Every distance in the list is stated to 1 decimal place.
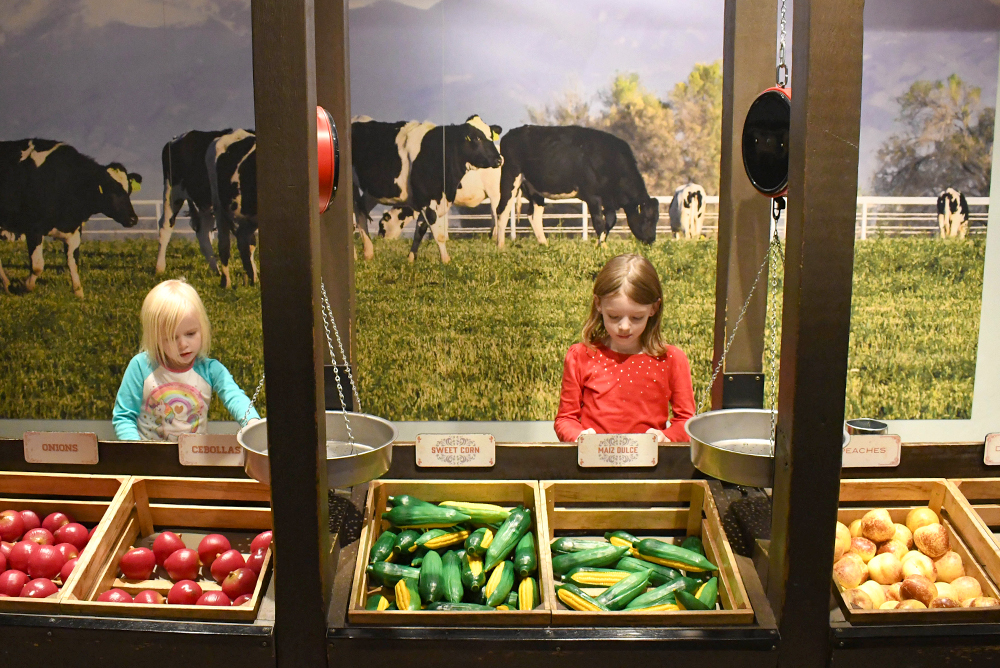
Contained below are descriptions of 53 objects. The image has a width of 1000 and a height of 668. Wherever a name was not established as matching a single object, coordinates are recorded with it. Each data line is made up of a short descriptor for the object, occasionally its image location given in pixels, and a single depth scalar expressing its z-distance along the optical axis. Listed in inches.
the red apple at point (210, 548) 73.2
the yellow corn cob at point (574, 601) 62.6
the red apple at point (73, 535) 75.6
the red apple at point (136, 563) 71.4
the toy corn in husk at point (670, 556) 69.6
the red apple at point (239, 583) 68.0
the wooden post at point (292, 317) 51.9
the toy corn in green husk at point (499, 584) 65.6
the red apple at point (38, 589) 66.9
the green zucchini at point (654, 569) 69.9
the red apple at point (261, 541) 72.8
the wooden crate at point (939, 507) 70.4
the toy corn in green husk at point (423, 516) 73.1
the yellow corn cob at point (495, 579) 66.6
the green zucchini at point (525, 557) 67.4
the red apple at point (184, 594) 66.9
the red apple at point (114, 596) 63.9
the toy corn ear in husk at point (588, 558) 70.2
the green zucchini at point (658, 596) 64.9
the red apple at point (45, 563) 71.1
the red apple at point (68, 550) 72.6
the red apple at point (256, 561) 69.4
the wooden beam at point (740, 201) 84.4
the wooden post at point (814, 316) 51.1
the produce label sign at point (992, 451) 78.9
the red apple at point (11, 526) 77.5
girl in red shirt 102.3
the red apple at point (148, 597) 66.0
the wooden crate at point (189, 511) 77.0
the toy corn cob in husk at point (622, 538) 74.3
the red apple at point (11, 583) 68.9
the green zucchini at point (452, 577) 65.5
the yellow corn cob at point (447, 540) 72.5
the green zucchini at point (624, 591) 64.6
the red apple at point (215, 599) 64.6
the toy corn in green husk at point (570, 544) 73.3
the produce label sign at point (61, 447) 80.4
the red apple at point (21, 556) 72.4
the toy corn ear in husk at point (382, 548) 68.9
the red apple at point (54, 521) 77.6
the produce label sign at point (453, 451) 78.2
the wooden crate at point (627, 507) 77.1
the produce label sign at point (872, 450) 78.0
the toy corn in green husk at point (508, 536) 69.2
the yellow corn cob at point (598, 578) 68.1
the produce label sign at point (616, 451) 77.3
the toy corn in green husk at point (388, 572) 66.8
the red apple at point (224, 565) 70.6
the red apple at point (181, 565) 71.2
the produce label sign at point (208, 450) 78.7
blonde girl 100.7
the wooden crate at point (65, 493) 79.9
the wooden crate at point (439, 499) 59.5
